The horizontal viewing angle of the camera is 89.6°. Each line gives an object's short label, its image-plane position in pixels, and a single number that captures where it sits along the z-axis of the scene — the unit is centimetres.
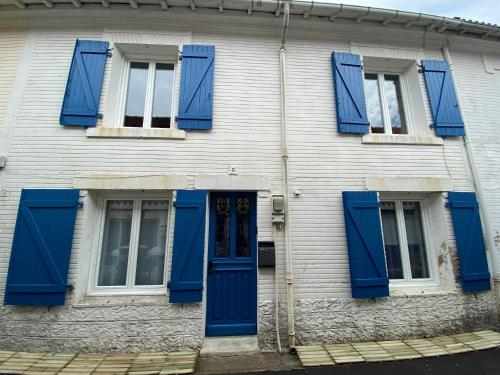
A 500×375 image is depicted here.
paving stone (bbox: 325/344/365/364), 340
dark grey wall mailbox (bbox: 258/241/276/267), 394
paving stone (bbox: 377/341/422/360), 348
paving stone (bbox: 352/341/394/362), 345
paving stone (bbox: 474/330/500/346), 385
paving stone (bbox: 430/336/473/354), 362
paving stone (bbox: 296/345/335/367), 335
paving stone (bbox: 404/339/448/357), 355
